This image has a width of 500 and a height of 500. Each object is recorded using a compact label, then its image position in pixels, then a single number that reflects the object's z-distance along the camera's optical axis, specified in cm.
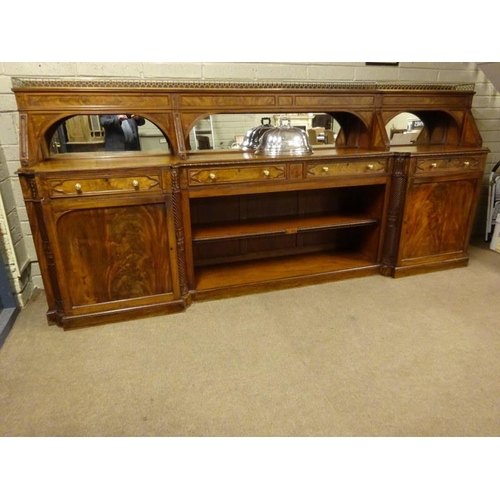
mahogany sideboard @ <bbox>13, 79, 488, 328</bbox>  178
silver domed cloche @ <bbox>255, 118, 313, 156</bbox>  211
